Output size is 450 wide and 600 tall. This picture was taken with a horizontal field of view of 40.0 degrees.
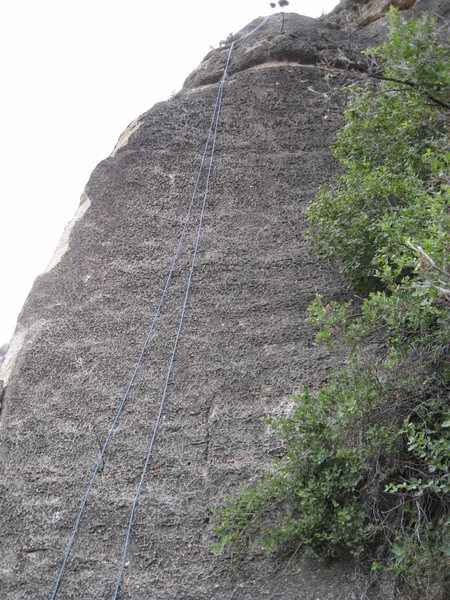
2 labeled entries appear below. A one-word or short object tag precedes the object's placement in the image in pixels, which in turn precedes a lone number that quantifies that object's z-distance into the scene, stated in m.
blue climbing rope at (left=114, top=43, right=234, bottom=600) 3.85
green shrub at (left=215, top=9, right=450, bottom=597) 3.25
